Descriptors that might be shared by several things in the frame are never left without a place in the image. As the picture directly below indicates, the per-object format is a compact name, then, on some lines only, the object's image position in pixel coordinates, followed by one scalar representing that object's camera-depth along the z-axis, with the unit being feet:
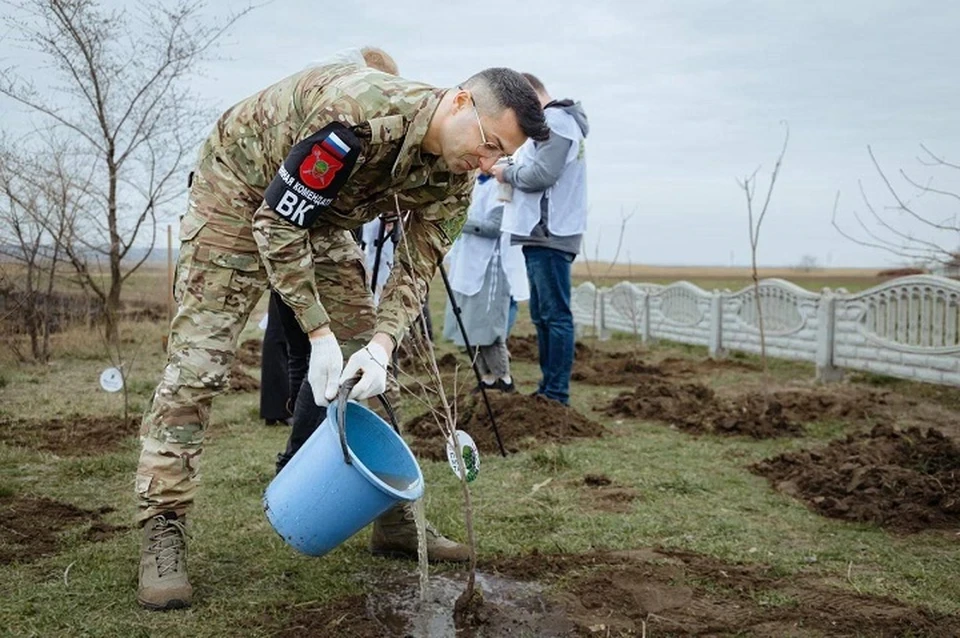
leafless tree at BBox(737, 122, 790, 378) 18.58
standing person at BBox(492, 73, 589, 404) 17.97
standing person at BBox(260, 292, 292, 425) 17.31
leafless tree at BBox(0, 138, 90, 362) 26.61
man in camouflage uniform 8.02
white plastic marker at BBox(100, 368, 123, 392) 18.80
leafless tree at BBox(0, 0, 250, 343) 29.27
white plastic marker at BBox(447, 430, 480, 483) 9.46
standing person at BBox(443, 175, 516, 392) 22.74
